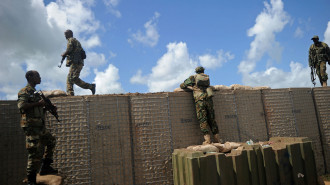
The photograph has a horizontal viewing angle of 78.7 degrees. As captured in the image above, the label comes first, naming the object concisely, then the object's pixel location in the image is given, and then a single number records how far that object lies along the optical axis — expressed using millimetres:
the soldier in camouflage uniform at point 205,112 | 5273
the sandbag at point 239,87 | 6312
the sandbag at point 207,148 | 4383
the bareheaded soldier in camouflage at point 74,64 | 6234
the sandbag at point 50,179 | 3811
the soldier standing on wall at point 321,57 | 7590
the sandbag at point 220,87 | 5998
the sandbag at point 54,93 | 5000
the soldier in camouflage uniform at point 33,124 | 3598
